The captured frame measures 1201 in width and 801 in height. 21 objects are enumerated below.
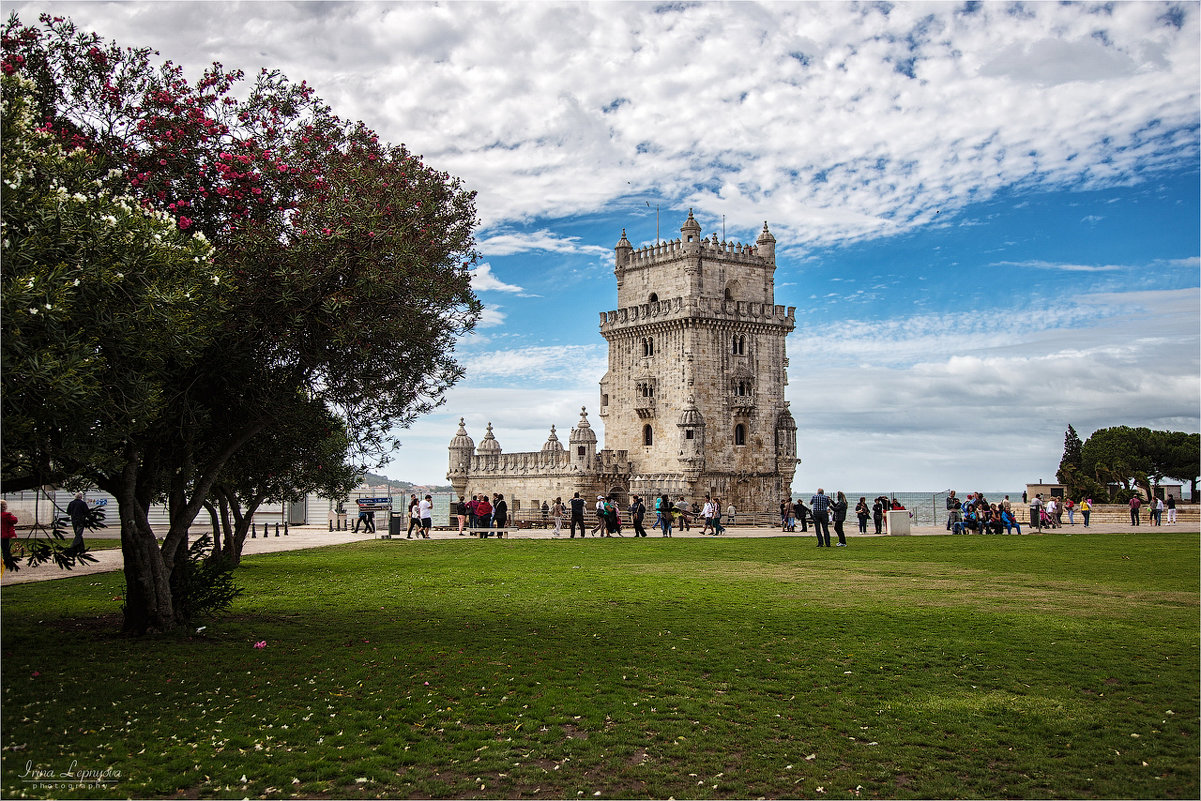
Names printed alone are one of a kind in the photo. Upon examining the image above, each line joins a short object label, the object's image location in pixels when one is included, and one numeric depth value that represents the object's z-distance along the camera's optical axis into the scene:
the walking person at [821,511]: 28.97
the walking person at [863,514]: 40.72
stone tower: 56.62
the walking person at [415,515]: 39.09
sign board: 57.53
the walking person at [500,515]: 38.97
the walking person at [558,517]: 38.31
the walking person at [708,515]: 40.03
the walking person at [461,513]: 42.89
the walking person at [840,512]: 30.14
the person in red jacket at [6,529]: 19.00
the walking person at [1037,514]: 41.08
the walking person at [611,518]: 37.50
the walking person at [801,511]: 38.44
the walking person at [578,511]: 36.47
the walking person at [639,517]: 37.28
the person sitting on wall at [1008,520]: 39.78
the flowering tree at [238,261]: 12.78
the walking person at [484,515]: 39.33
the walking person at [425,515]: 38.38
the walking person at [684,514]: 42.34
